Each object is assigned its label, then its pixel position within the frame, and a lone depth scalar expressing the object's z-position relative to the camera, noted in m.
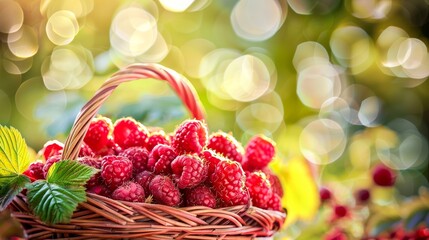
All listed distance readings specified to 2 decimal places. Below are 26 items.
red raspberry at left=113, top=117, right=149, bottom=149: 0.78
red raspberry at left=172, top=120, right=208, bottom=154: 0.75
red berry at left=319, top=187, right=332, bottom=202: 0.96
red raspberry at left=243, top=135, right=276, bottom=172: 0.79
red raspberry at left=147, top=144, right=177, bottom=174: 0.74
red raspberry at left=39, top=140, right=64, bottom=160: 0.78
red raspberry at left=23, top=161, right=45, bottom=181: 0.74
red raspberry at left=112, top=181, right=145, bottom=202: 0.71
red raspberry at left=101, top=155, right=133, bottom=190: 0.71
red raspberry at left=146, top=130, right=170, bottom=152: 0.78
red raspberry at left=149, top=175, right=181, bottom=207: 0.71
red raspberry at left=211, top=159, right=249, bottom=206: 0.73
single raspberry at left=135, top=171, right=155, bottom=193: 0.73
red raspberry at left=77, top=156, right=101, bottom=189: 0.73
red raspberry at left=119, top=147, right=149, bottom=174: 0.75
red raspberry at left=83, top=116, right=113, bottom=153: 0.77
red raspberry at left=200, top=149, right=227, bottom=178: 0.74
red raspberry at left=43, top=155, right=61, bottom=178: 0.73
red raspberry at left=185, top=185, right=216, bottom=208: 0.72
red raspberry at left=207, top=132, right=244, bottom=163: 0.78
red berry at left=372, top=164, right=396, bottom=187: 0.96
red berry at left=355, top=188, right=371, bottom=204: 0.94
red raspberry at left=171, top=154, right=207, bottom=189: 0.72
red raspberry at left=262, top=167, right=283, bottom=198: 0.80
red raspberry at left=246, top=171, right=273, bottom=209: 0.76
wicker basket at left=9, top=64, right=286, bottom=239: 0.70
